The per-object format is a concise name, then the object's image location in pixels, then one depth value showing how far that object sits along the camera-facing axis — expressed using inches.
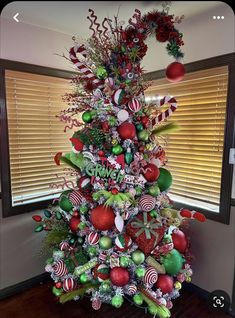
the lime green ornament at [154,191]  57.0
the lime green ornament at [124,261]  51.4
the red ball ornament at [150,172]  55.7
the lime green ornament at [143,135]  56.2
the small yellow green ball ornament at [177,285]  56.7
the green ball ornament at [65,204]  61.0
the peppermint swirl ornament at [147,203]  54.6
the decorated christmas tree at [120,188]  52.9
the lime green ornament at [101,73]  55.3
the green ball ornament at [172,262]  54.8
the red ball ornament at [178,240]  59.4
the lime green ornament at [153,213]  56.7
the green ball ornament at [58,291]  59.2
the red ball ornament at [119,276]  50.4
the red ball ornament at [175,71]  57.4
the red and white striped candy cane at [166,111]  59.3
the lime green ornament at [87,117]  56.5
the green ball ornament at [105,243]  52.8
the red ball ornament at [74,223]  59.6
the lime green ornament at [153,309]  50.1
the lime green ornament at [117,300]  50.4
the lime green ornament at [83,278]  55.1
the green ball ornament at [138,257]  51.7
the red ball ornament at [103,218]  51.4
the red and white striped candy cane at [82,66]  56.9
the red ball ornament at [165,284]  53.3
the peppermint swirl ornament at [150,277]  51.4
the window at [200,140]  68.1
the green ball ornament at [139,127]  56.7
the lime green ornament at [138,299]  51.9
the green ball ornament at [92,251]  55.9
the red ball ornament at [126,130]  53.8
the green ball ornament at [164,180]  60.1
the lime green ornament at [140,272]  51.8
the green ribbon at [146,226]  52.9
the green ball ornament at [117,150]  53.9
